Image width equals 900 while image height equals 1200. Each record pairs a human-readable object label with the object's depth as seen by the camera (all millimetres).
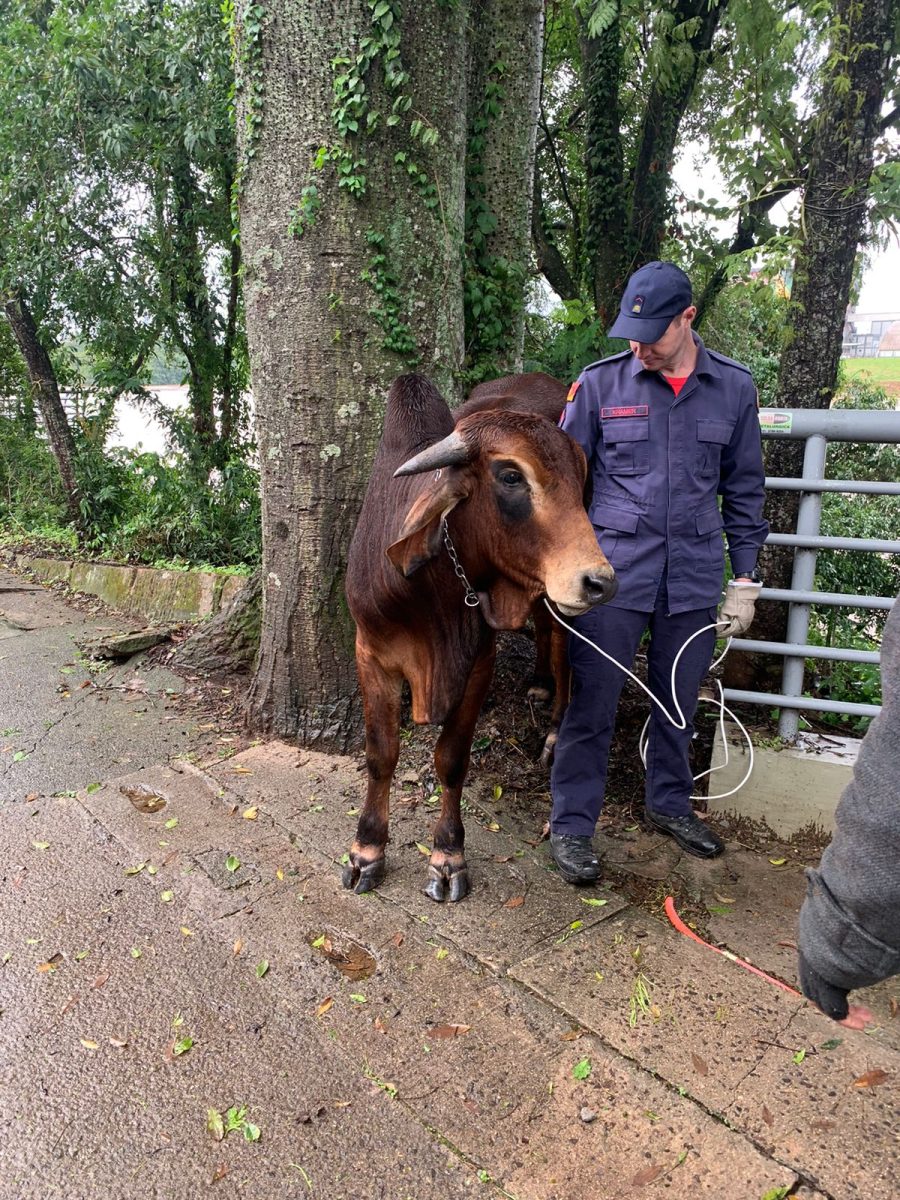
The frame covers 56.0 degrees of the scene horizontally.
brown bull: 2506
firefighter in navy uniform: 3078
